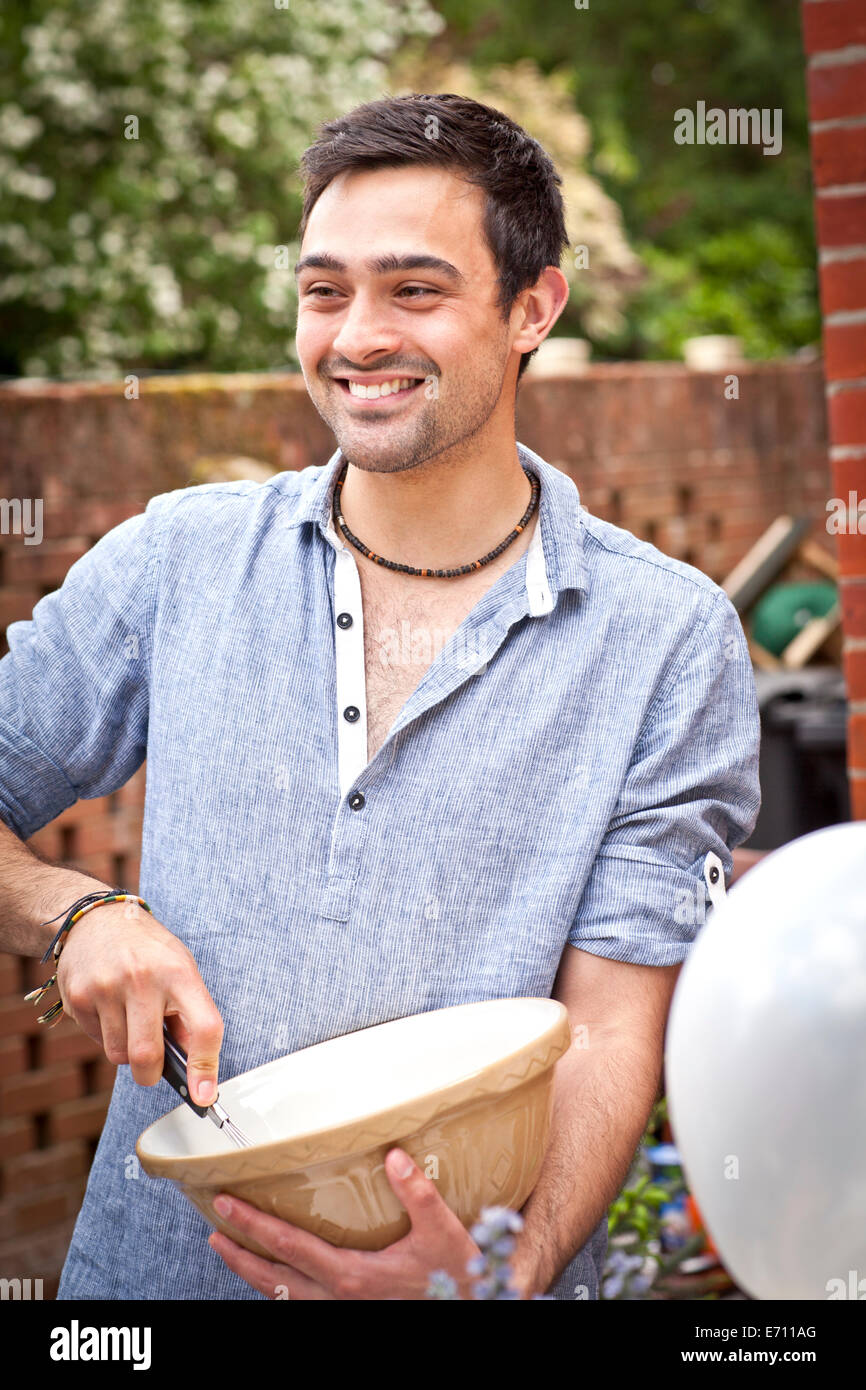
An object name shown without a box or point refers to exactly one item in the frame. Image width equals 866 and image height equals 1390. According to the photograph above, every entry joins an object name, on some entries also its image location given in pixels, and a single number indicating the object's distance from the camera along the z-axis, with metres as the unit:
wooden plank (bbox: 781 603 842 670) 4.73
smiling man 1.29
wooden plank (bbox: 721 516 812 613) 5.21
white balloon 0.81
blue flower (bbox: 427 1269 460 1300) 0.95
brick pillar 1.93
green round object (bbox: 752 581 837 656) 4.84
